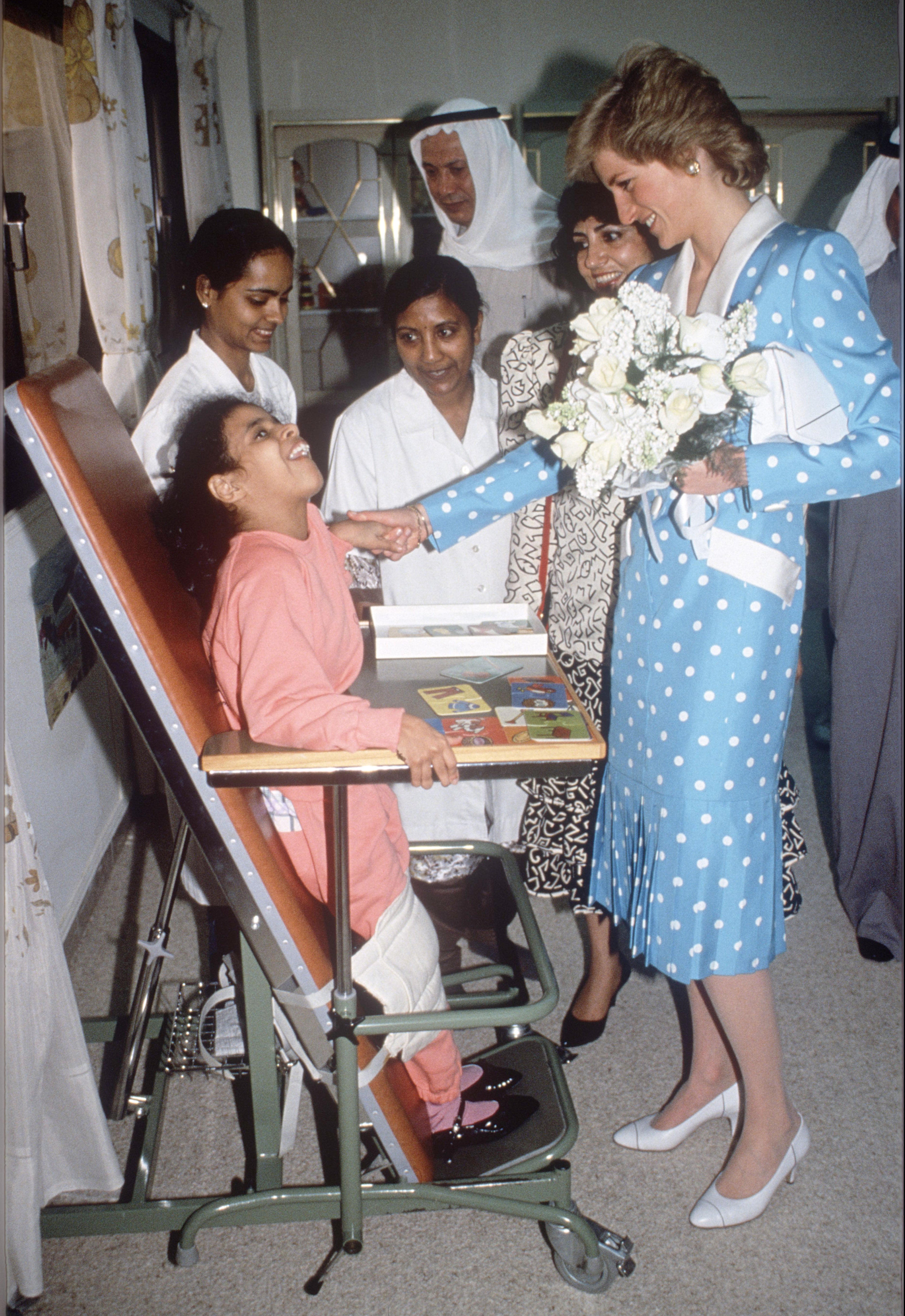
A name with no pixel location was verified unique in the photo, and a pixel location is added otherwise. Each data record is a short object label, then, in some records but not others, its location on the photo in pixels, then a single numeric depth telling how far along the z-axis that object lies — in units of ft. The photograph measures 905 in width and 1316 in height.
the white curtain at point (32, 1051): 4.45
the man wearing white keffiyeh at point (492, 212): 9.15
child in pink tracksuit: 3.87
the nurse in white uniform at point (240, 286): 6.76
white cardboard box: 4.76
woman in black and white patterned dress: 6.00
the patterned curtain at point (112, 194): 7.28
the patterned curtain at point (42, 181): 7.69
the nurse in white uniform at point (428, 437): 6.71
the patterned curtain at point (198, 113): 12.41
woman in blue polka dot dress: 4.03
